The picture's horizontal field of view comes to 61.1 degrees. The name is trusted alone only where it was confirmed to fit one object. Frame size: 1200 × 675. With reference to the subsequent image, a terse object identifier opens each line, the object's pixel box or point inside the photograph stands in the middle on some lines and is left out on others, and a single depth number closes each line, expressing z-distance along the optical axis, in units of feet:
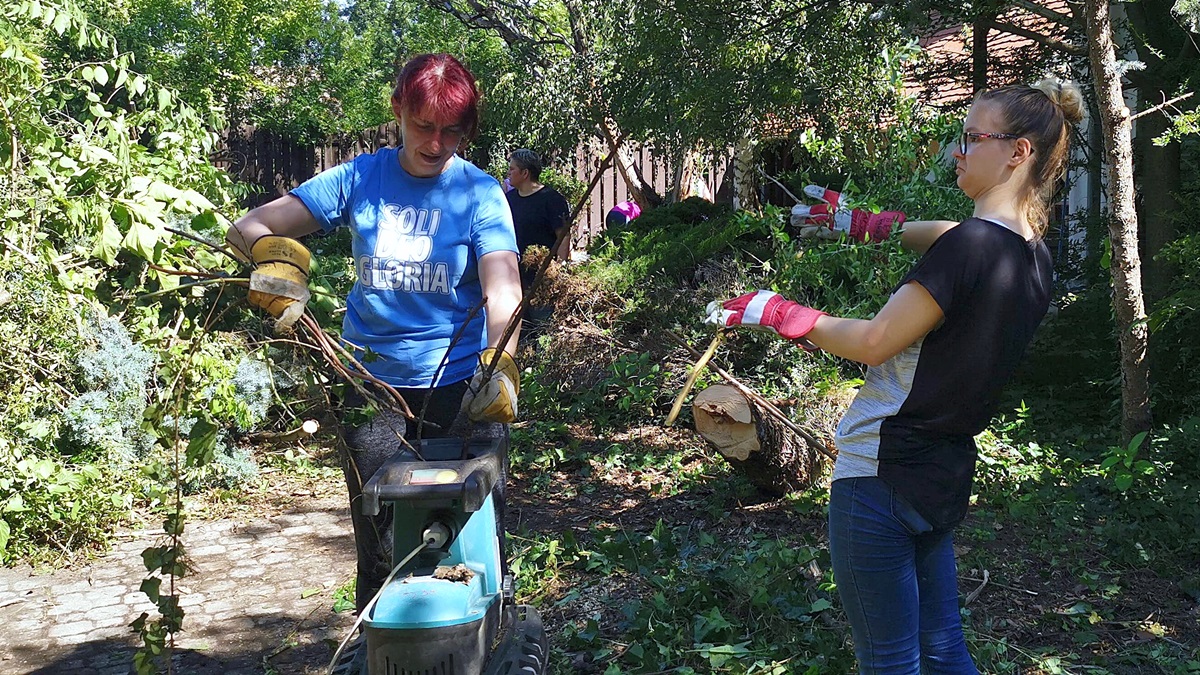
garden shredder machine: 6.68
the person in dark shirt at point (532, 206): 25.05
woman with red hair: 8.57
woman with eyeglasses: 6.55
